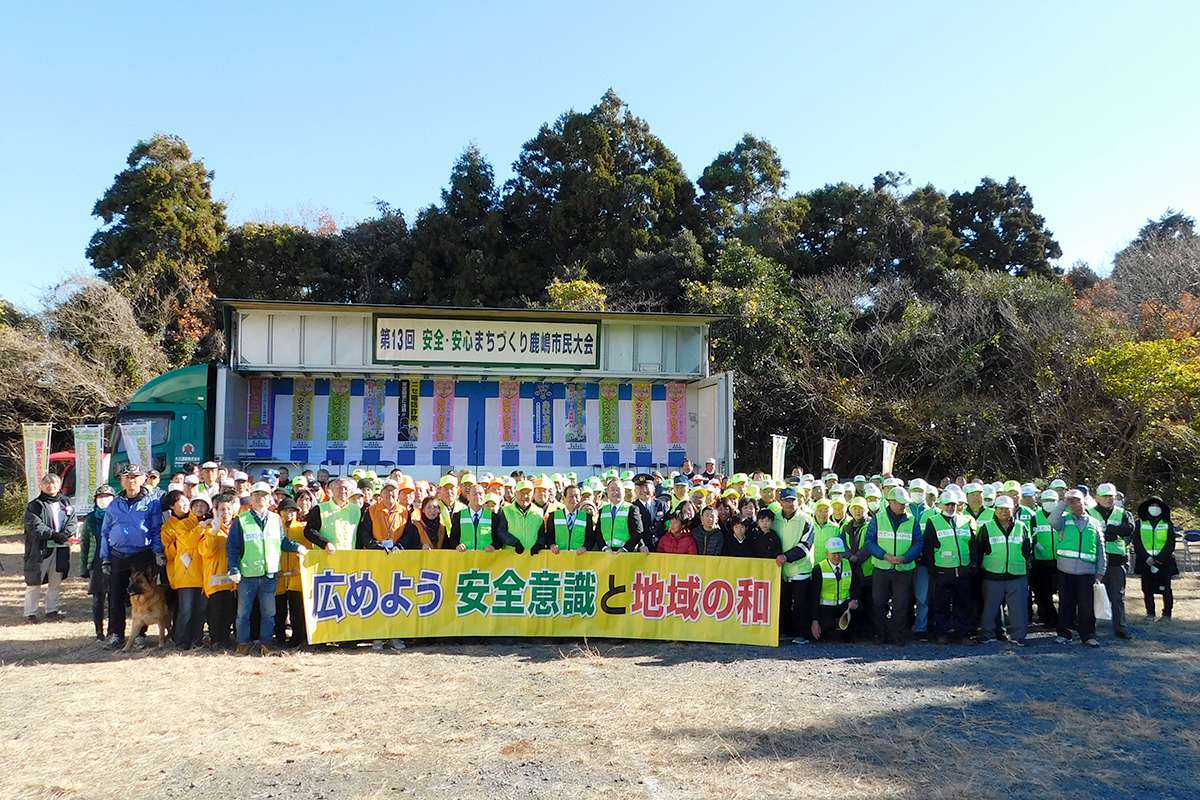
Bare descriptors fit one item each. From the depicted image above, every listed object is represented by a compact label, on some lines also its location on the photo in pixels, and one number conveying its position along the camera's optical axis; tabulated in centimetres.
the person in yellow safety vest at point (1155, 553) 1029
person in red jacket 912
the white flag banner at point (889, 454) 1703
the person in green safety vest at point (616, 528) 918
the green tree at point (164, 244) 2883
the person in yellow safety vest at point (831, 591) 891
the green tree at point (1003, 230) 3247
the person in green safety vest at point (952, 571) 894
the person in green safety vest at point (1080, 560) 880
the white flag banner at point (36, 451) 1383
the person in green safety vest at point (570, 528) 907
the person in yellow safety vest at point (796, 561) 888
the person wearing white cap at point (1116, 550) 934
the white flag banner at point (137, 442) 1454
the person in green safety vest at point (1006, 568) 884
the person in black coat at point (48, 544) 959
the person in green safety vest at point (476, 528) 896
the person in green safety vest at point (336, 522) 848
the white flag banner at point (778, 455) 1627
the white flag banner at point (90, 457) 1328
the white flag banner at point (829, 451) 1708
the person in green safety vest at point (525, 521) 895
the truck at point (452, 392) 1599
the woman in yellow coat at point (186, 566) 827
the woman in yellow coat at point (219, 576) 820
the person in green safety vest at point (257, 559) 807
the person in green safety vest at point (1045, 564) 941
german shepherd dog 845
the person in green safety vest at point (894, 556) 884
